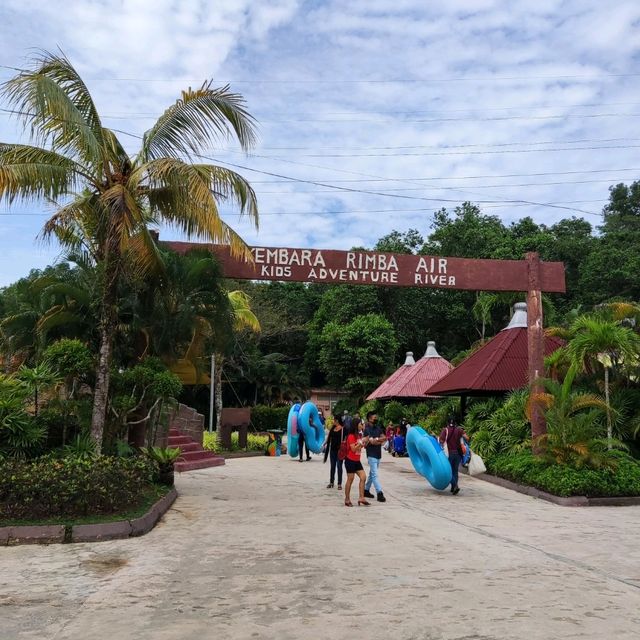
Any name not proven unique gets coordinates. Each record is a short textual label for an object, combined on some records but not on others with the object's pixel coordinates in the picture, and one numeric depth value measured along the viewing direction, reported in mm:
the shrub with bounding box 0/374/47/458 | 10719
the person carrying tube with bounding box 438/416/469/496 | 13875
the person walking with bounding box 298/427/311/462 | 23328
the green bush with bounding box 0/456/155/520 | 8688
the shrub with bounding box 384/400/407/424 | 34312
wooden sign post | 14914
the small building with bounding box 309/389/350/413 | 50656
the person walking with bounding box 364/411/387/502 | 12302
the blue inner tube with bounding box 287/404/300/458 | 23320
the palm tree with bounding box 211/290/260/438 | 27000
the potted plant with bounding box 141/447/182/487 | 12539
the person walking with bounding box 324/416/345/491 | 13602
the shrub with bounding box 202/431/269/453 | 24500
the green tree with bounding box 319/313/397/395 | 41188
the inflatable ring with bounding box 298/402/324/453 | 23250
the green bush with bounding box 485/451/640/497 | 13156
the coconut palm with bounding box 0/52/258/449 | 10742
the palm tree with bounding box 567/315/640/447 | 14664
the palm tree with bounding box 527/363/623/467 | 13852
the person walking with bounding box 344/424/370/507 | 11852
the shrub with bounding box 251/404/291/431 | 37625
